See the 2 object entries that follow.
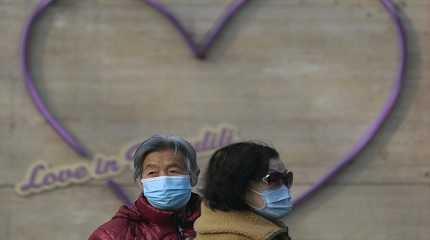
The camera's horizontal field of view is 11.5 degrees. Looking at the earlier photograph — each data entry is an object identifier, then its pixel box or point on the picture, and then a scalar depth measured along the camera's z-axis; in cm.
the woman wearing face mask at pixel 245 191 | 536
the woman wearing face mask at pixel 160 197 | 620
